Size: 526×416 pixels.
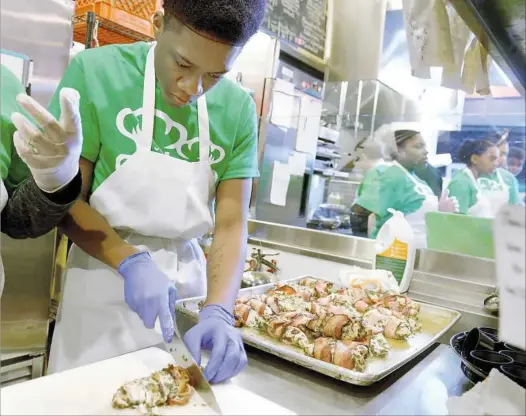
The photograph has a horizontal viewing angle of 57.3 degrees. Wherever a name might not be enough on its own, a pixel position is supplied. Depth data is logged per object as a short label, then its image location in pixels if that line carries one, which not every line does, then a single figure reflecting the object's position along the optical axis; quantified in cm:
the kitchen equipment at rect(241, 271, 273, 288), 177
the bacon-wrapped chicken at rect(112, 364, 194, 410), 81
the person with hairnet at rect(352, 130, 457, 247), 277
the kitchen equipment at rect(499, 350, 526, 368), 101
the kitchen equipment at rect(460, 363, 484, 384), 97
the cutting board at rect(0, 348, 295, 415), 78
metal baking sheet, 95
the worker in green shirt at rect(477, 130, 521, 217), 178
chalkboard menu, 361
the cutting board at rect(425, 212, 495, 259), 175
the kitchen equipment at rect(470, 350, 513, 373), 96
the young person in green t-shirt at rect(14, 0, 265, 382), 114
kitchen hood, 104
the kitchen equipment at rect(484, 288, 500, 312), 151
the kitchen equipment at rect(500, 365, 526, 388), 92
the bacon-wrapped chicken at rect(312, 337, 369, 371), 99
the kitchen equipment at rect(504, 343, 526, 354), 106
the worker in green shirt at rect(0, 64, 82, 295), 90
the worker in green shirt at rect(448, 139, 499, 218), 201
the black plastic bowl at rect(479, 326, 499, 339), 113
